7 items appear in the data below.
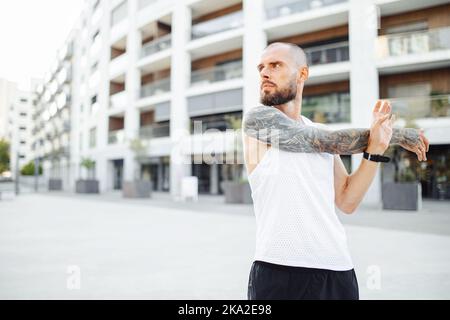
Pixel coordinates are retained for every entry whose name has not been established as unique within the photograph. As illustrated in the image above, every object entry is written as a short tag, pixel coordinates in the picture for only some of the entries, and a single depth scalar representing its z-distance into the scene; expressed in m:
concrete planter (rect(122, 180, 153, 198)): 17.55
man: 1.14
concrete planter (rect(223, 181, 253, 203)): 13.32
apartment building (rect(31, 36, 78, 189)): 34.94
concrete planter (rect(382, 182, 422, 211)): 10.36
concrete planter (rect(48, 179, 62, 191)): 27.69
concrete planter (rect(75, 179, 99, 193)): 22.52
